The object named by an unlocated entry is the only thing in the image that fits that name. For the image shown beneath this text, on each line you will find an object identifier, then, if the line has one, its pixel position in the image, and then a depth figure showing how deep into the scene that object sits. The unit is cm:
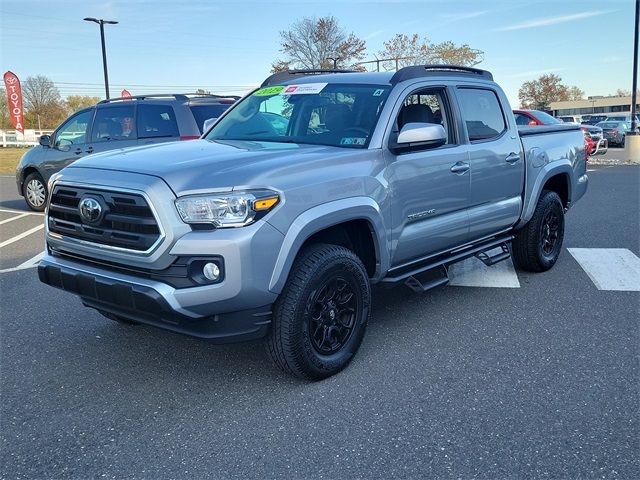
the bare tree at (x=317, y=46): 4128
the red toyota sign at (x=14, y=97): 3170
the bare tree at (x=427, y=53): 4184
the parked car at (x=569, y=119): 3499
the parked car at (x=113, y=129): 889
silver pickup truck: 311
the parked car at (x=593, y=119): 4011
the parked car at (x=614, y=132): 3085
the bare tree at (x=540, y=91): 9456
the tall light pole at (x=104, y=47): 2844
